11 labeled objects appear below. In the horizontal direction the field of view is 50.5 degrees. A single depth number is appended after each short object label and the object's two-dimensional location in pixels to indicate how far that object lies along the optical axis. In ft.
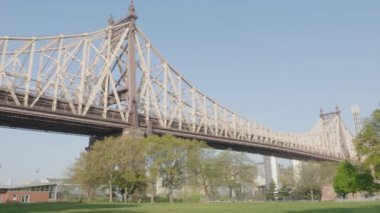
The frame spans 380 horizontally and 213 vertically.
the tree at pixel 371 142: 110.73
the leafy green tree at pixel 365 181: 144.77
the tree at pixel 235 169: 203.51
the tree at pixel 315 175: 270.46
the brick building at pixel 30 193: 223.71
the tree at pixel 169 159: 153.69
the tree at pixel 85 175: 154.81
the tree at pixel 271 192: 323.86
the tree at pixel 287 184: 309.55
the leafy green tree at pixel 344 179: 193.26
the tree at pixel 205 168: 165.78
